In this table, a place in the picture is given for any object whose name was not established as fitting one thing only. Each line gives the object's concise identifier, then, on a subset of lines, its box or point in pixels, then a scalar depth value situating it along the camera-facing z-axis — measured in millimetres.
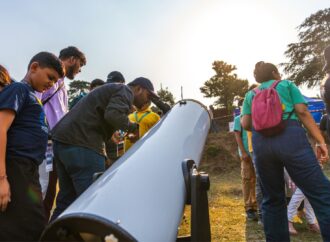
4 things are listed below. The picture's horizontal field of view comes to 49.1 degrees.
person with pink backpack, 3047
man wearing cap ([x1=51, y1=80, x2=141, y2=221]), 3004
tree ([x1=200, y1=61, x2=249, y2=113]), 34625
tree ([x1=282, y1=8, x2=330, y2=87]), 35000
